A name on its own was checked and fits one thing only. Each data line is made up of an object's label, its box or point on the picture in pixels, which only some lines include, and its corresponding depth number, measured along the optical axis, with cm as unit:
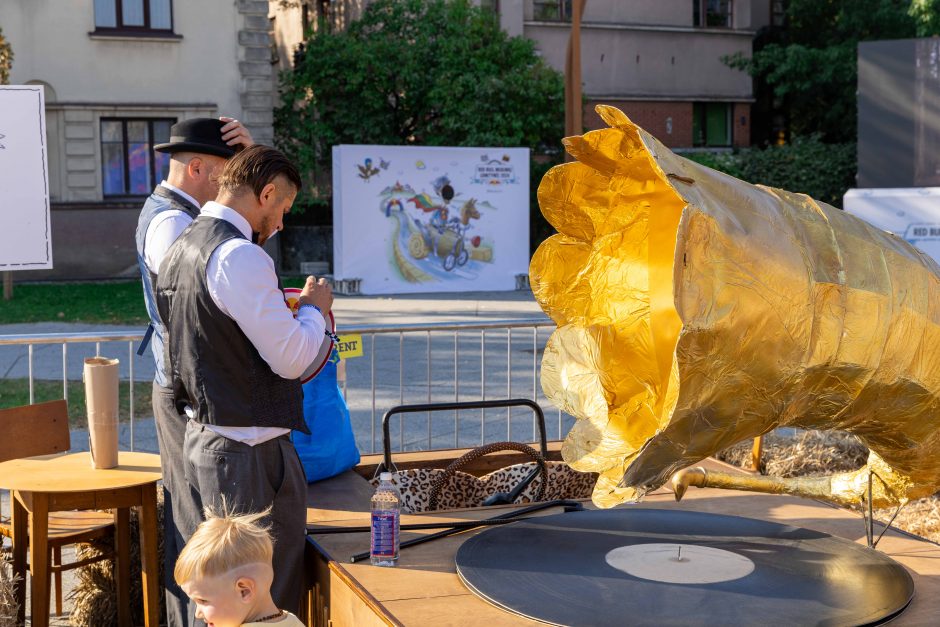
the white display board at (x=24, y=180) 549
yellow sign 550
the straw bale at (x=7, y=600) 402
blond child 281
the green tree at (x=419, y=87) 2402
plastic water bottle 336
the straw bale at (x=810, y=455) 572
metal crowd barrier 626
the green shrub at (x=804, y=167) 2597
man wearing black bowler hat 385
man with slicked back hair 326
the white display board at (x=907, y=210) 1192
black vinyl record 284
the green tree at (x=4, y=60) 1600
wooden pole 1063
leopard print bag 436
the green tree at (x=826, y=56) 2705
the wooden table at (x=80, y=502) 420
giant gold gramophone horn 243
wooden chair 455
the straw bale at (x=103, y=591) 474
